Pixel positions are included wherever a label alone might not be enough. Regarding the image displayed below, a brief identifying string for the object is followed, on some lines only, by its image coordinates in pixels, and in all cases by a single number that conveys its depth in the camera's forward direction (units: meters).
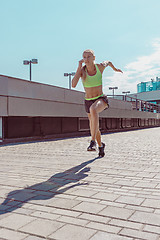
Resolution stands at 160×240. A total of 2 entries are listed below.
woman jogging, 5.04
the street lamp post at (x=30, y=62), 26.66
